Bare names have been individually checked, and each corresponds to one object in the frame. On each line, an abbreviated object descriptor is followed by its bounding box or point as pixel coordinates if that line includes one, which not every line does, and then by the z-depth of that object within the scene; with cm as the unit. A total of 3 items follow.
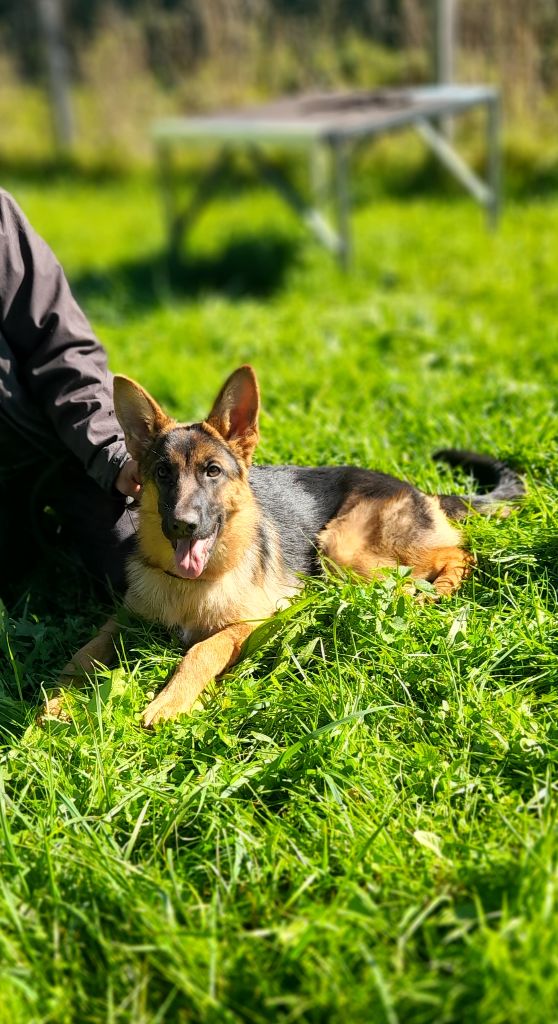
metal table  692
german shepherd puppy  305
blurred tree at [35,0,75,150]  1226
